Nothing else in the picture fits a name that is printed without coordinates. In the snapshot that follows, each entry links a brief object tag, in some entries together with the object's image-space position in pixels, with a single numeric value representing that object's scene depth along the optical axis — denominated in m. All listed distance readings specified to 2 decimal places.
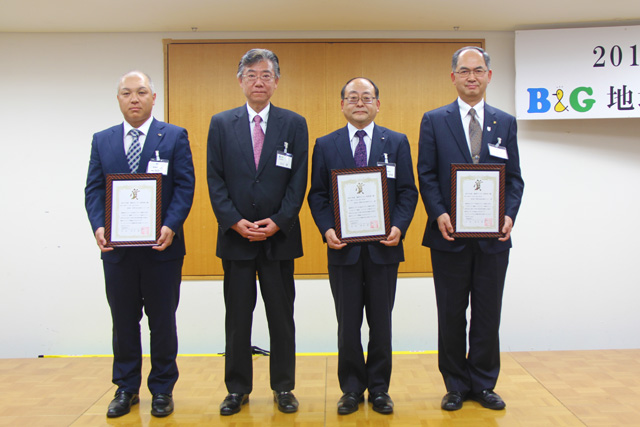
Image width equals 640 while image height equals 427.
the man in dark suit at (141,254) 2.83
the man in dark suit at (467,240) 2.83
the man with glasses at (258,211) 2.79
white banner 4.20
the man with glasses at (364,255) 2.80
